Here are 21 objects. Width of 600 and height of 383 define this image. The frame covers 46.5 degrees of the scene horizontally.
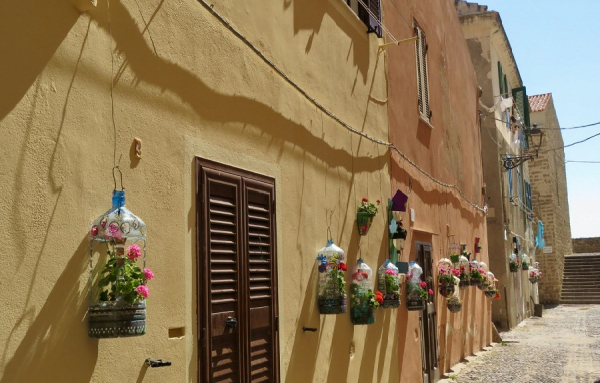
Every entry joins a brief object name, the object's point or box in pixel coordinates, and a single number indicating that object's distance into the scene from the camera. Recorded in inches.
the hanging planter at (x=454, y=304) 453.4
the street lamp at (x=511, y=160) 803.4
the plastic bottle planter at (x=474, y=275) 507.5
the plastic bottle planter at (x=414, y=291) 354.6
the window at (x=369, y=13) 320.3
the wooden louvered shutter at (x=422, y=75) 427.5
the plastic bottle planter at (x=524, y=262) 888.9
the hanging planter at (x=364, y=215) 293.7
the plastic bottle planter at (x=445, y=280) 436.5
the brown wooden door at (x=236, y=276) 181.3
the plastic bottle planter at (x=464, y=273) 491.2
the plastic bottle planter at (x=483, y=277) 516.7
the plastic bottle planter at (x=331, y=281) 244.8
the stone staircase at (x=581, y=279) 1179.3
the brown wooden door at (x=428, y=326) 402.0
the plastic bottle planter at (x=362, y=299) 274.2
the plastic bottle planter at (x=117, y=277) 135.3
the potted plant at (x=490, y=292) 582.4
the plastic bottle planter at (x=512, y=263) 781.8
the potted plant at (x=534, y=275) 950.2
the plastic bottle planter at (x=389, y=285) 311.7
